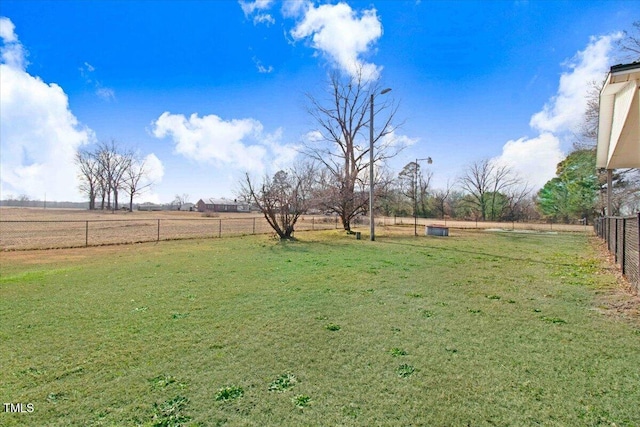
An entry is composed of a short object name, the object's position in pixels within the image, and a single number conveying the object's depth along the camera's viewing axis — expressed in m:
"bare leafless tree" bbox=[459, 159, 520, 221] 50.84
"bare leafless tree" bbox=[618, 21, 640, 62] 14.70
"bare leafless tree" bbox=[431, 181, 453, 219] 54.28
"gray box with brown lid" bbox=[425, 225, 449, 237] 20.61
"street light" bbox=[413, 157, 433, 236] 48.66
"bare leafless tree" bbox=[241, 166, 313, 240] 17.06
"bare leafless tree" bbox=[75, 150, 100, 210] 59.49
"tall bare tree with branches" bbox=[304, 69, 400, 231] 22.20
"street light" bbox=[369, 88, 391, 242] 16.31
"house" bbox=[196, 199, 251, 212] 82.19
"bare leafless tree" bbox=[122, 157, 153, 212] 62.38
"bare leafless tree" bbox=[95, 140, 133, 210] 59.88
